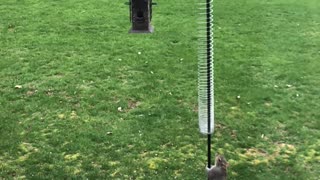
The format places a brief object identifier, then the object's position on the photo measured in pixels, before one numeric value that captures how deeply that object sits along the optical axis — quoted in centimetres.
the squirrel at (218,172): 273
